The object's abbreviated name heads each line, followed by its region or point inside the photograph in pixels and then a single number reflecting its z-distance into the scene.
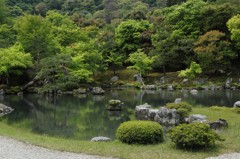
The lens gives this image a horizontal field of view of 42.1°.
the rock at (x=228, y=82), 38.31
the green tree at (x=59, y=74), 38.78
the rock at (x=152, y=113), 20.03
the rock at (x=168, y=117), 17.94
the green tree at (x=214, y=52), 41.72
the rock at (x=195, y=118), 16.70
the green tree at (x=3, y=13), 58.81
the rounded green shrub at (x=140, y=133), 12.11
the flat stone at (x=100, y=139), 13.51
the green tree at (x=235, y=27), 41.22
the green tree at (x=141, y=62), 45.62
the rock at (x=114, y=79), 47.72
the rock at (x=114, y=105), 24.23
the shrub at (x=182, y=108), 18.22
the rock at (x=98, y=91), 36.66
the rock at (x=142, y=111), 20.92
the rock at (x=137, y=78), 45.61
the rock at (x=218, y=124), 15.33
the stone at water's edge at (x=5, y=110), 23.64
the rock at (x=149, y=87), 41.59
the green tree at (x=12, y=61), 40.53
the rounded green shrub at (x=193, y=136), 10.70
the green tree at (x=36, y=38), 45.50
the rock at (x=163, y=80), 44.41
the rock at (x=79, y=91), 38.41
